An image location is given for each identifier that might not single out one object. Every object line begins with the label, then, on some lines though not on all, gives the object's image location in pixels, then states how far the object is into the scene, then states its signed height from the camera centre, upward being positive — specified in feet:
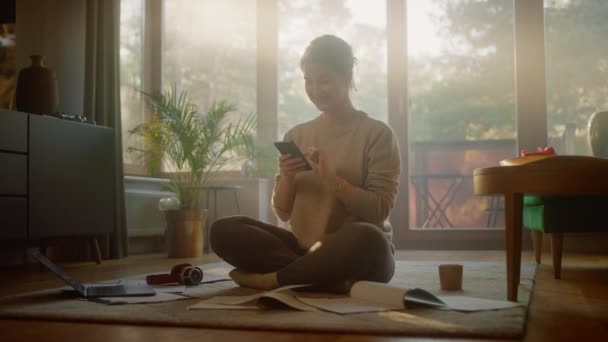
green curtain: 13.76 +2.39
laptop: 6.53 -1.11
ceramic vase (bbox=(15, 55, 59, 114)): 11.25 +1.81
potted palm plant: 13.99 +0.93
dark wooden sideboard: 10.12 +0.19
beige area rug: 4.58 -1.09
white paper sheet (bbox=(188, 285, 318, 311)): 5.63 -1.09
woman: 6.26 -0.21
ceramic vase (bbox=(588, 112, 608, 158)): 10.02 +0.81
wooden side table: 6.11 +0.01
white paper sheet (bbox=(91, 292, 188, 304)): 6.20 -1.14
